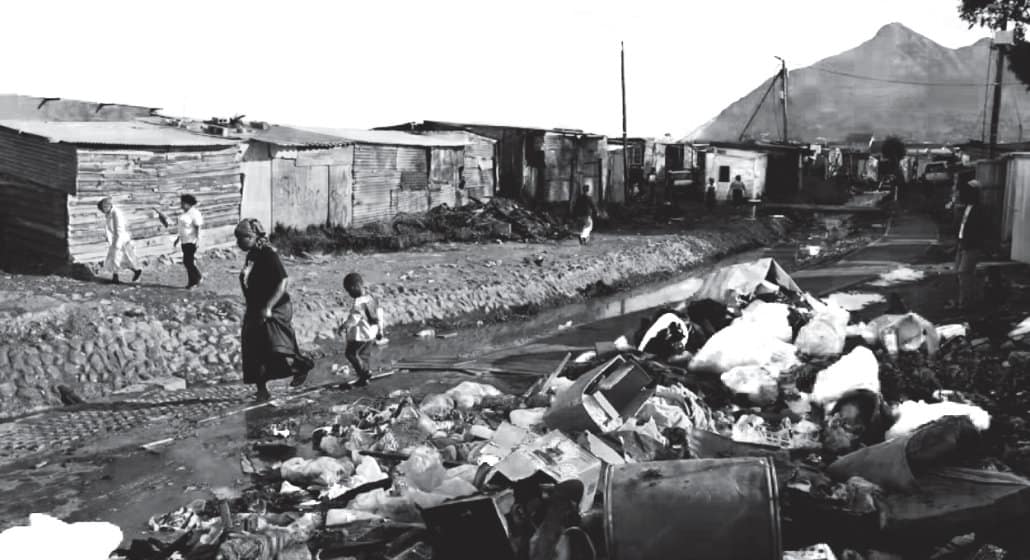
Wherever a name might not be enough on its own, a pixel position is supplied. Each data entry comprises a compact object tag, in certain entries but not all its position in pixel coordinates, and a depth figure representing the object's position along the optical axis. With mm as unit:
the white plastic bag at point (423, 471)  4793
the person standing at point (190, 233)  11711
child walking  7980
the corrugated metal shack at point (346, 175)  16562
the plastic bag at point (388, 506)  4672
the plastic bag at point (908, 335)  7613
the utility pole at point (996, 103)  25738
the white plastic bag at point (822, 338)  7496
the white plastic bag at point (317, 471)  5492
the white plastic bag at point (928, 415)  5535
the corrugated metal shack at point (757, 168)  35312
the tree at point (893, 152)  49706
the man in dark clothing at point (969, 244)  10234
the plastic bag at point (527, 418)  6233
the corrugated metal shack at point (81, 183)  12047
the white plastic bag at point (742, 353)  7238
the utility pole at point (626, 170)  29891
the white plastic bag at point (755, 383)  6758
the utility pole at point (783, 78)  38250
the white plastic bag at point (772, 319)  7824
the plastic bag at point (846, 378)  6352
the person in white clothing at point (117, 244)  11711
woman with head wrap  7418
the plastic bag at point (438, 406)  6961
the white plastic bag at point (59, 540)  3649
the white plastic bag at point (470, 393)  7242
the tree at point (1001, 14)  24459
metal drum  3523
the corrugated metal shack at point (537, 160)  25422
